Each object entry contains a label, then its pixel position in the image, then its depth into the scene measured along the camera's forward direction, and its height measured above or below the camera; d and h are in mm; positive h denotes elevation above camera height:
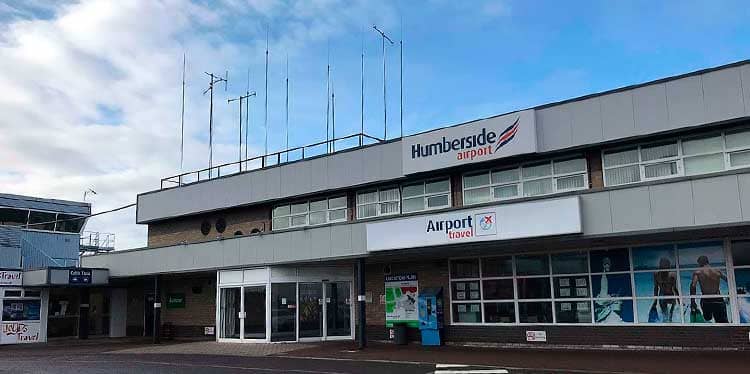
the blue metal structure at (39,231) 36562 +4514
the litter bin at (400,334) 22875 -822
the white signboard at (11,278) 29000 +1573
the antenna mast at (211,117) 32375 +8959
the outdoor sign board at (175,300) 30000 +536
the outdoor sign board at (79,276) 29453 +1610
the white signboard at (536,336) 20125 -860
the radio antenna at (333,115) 28783 +7952
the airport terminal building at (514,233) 17062 +2040
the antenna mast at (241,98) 31609 +9453
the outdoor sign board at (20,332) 28875 -673
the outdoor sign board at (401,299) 23109 +301
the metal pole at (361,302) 21500 +217
